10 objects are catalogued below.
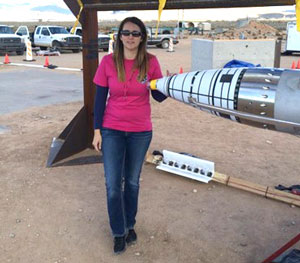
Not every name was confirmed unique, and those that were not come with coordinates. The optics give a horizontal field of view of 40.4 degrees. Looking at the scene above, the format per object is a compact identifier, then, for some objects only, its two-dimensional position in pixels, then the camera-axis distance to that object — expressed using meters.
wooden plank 4.47
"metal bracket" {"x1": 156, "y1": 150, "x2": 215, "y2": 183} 4.93
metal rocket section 2.88
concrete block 12.27
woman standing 3.24
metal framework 4.92
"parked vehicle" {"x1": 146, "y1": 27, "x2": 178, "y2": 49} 29.96
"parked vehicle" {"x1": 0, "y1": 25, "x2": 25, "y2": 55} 22.19
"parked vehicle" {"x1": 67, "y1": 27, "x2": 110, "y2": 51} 25.61
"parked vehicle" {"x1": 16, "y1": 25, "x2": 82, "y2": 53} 25.30
